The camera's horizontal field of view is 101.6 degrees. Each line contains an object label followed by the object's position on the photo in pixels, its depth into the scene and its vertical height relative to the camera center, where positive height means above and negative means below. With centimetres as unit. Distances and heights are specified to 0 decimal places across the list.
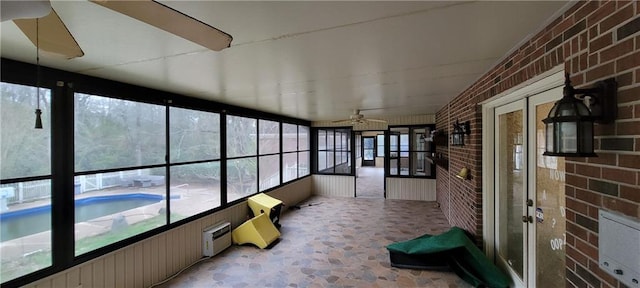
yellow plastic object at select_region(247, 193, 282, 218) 466 -112
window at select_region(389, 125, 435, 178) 716 -24
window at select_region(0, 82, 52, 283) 202 -31
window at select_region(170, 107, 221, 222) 349 -26
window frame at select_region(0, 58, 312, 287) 208 -1
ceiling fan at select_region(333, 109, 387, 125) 520 +52
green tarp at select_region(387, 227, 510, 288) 276 -137
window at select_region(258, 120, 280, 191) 577 -24
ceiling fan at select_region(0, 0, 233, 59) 71 +42
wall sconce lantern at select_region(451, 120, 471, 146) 350 +15
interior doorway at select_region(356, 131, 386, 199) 1071 -118
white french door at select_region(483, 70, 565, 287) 193 -47
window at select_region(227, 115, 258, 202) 463 -26
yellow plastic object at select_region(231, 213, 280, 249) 407 -145
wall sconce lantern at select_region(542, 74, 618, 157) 112 +12
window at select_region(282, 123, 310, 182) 682 -23
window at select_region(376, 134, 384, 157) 1648 -22
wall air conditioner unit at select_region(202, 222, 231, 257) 378 -142
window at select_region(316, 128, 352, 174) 823 -22
